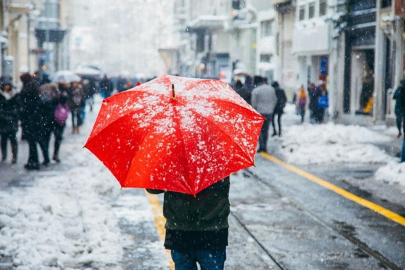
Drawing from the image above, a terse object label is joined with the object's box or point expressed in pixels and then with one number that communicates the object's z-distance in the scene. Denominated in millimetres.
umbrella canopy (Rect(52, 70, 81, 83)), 27312
